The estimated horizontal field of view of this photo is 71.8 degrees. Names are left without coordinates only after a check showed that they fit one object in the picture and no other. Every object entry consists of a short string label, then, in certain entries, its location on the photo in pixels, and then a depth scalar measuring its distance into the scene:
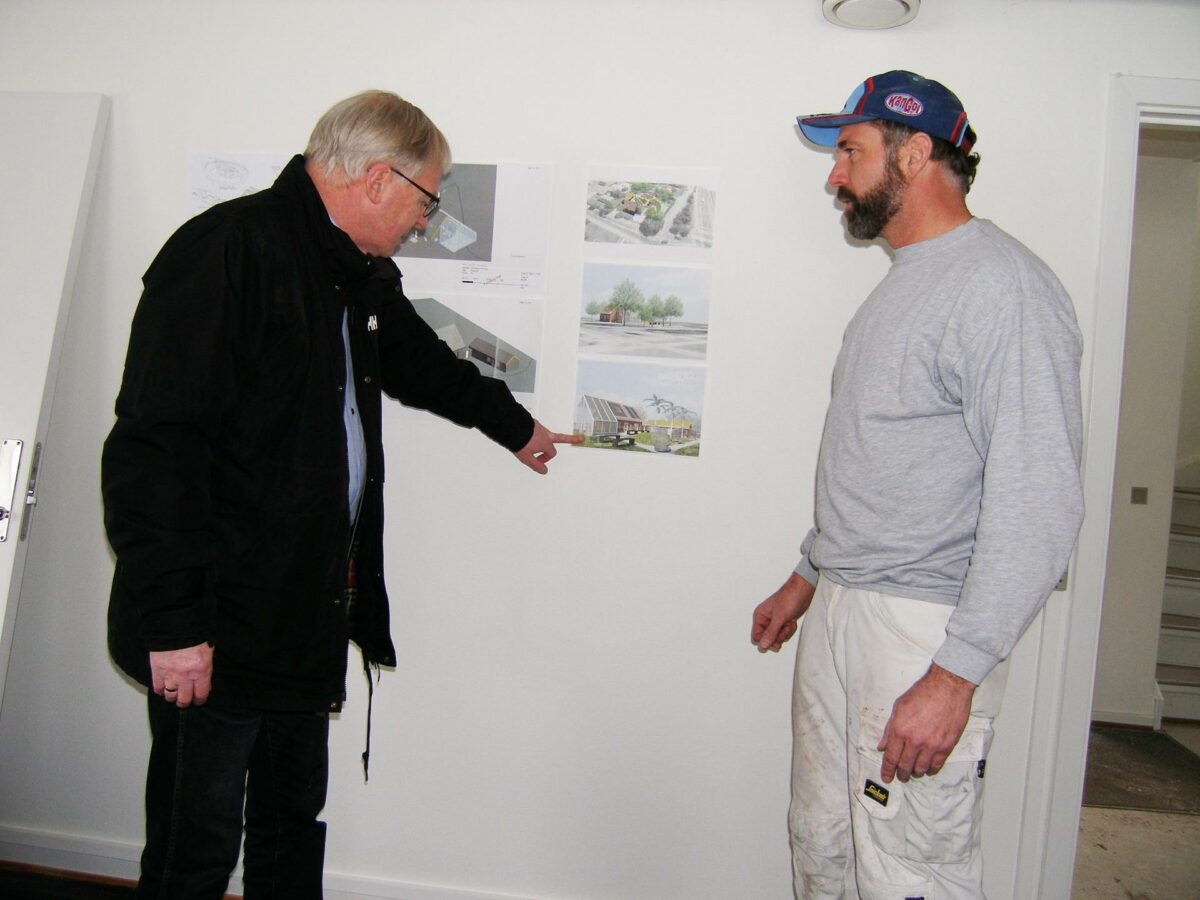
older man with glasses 1.24
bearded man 1.17
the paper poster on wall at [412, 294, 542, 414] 1.96
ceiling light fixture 1.73
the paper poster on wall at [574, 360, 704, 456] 1.92
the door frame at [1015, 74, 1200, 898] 1.80
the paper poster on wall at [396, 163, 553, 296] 1.94
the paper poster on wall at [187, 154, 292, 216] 2.02
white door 2.00
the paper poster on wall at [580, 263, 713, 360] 1.91
